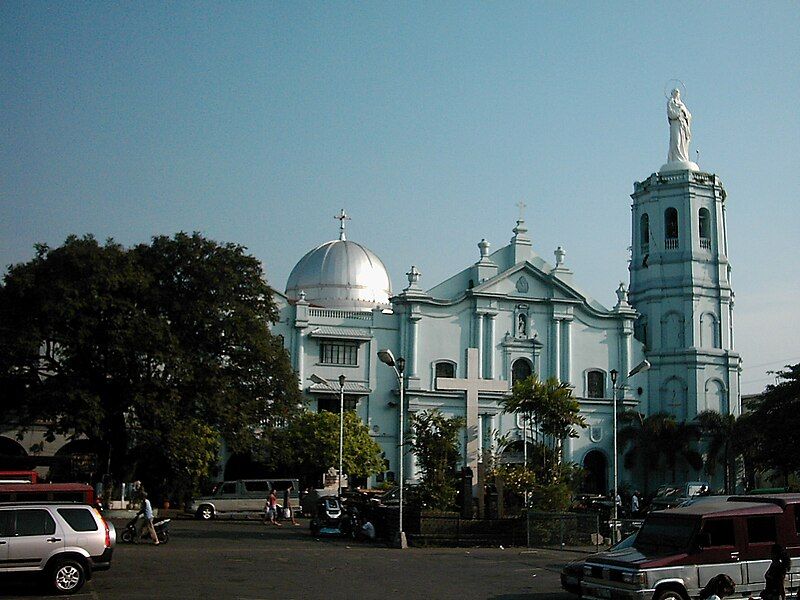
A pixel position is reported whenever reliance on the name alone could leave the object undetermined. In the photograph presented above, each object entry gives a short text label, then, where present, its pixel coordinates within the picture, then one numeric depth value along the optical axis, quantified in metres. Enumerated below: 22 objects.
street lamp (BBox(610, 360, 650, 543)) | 29.14
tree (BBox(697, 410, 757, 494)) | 56.53
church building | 56.31
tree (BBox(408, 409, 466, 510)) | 28.75
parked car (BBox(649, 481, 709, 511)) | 41.28
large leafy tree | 37.88
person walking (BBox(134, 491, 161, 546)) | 26.88
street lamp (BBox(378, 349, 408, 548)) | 27.16
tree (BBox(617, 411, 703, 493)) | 57.31
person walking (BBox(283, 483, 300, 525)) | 38.59
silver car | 16.70
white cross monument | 29.56
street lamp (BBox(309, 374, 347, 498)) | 45.31
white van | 42.28
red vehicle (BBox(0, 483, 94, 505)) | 22.19
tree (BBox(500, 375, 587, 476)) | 34.38
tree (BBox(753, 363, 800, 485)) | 42.00
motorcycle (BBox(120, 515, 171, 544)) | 27.31
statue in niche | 59.50
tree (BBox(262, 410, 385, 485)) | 48.84
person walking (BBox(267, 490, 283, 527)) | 37.44
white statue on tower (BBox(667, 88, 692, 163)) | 63.31
